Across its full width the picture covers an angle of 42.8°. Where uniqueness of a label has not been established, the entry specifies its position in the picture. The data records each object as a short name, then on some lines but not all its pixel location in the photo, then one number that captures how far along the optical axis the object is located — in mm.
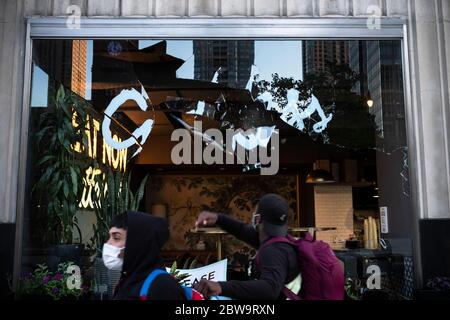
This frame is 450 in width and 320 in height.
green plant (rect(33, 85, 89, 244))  6141
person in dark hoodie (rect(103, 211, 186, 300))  3102
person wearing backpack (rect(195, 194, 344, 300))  3320
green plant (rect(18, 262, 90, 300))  5719
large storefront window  6113
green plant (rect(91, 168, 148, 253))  6254
